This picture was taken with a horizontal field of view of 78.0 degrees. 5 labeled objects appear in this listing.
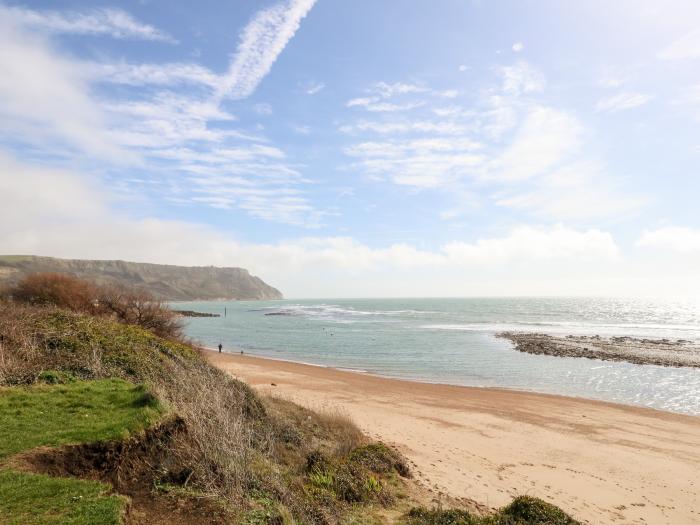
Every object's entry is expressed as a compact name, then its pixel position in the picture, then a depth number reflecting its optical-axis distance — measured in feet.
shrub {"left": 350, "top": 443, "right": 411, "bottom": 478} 33.86
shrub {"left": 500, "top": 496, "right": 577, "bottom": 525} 25.44
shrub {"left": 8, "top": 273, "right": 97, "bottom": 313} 66.44
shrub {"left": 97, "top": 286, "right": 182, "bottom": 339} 71.87
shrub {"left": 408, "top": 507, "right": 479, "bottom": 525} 24.22
